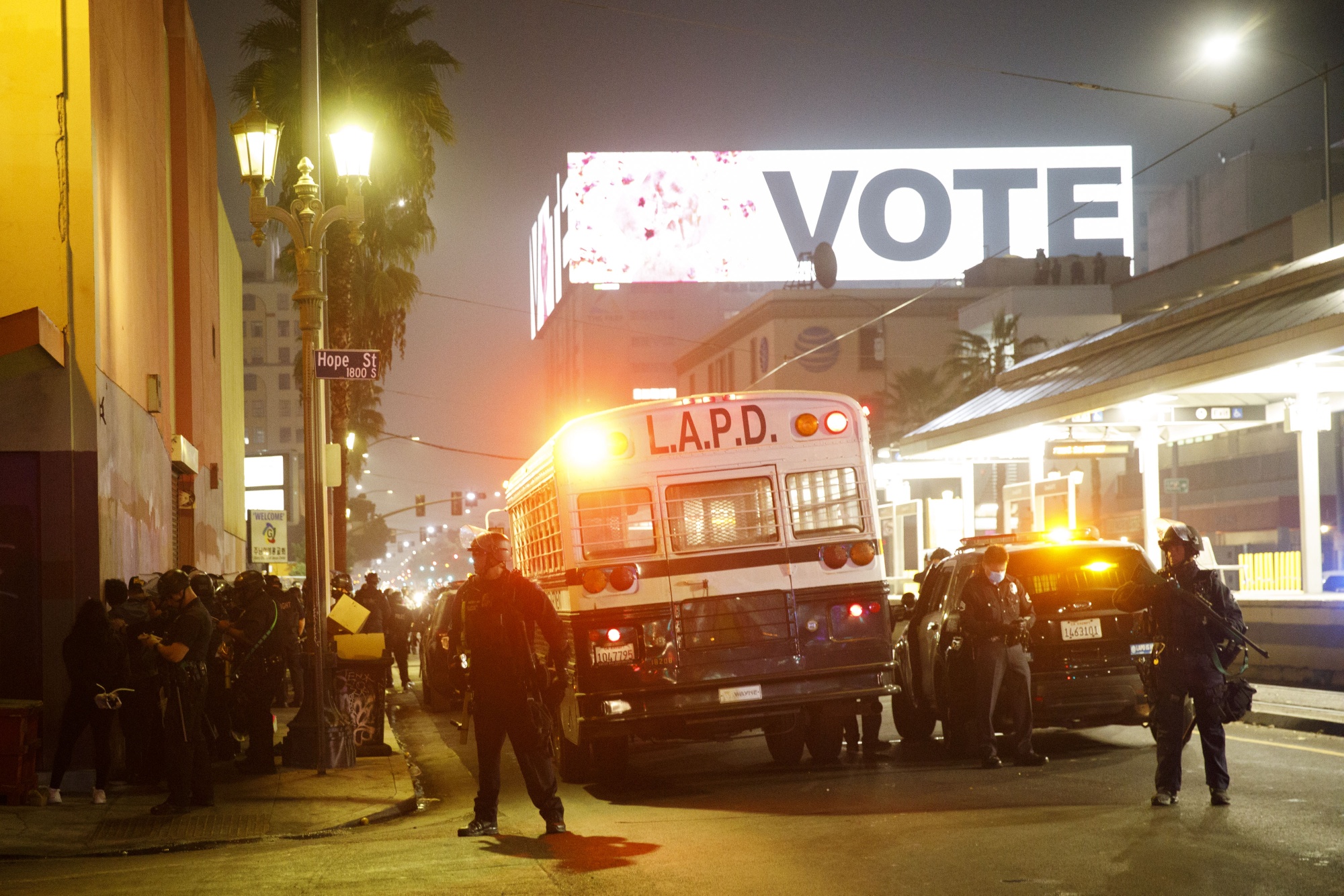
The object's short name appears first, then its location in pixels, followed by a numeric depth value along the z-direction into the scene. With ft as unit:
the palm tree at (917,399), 248.73
